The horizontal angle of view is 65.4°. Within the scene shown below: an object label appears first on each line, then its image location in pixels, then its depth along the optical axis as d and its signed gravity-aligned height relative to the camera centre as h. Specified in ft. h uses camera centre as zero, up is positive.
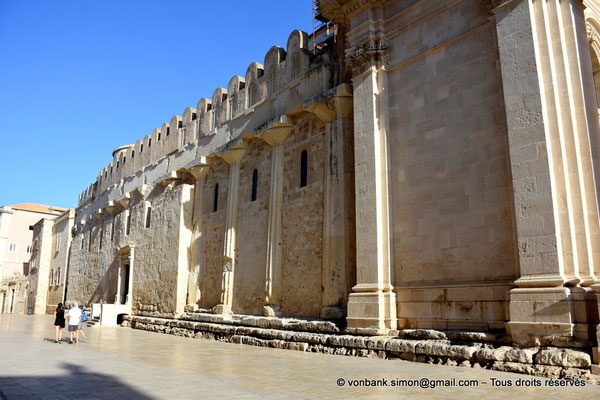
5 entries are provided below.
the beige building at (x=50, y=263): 104.94 +7.54
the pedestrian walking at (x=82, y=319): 40.05 -2.10
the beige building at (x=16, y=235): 155.43 +20.05
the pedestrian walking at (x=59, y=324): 39.99 -2.44
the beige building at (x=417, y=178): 23.54 +7.80
